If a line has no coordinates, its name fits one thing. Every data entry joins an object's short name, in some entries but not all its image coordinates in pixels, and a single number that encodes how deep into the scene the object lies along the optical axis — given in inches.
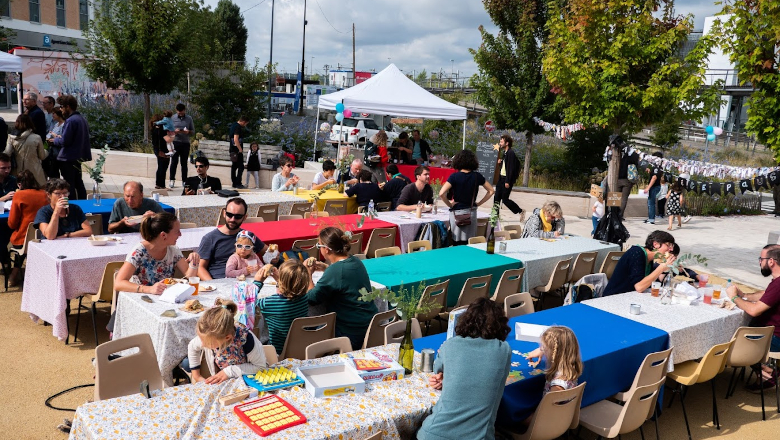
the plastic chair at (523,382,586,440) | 149.4
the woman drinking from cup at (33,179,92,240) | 246.8
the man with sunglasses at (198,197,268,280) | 228.5
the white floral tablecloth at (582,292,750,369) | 204.2
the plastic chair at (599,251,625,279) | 294.1
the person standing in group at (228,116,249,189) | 548.7
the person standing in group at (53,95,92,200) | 399.9
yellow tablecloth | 375.2
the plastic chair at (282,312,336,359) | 183.3
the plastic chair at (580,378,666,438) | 163.5
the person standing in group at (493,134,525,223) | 472.7
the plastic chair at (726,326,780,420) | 209.5
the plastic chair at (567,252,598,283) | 288.4
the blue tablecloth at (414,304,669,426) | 154.4
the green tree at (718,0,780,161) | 296.4
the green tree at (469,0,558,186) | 595.8
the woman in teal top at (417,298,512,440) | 132.3
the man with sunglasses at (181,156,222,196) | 368.5
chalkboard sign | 588.2
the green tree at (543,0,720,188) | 384.8
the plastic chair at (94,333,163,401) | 150.6
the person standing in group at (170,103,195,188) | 530.6
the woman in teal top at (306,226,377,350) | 194.1
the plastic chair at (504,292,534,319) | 215.2
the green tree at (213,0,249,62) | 1797.5
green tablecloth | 236.7
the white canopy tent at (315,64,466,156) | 495.8
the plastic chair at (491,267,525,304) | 251.3
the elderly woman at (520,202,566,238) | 321.7
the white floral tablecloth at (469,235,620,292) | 275.6
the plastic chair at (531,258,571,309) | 277.1
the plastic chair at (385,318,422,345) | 181.3
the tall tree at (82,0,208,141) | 600.1
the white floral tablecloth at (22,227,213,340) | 222.3
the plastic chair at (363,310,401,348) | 191.3
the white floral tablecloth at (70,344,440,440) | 122.3
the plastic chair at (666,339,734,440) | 195.3
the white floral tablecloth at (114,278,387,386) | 175.6
